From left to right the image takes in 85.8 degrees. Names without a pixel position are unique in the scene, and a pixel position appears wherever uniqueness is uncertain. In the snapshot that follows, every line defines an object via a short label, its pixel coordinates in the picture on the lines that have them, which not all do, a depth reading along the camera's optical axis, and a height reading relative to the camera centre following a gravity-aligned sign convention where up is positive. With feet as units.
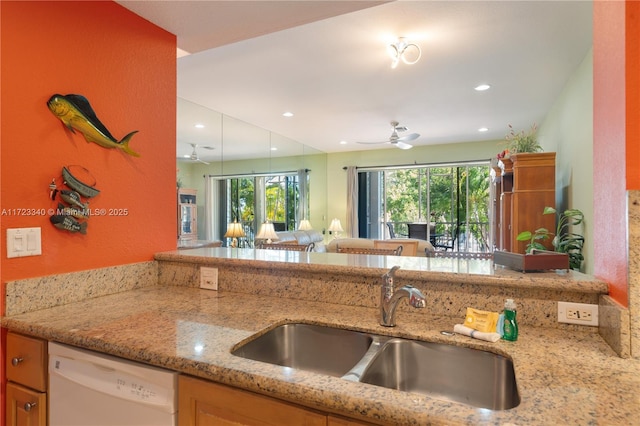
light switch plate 4.31 -0.35
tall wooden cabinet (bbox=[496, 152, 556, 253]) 11.63 +0.73
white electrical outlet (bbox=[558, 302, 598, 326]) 3.70 -1.09
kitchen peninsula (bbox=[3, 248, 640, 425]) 2.43 -1.29
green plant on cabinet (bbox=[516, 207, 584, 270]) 9.75 -0.81
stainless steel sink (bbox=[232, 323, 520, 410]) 3.35 -1.60
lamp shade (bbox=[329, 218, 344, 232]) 24.40 -0.86
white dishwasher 3.26 -1.80
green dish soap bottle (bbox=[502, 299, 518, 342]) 3.51 -1.13
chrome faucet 3.75 -0.96
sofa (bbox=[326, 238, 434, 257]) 13.48 -1.24
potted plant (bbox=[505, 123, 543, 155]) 12.59 +2.54
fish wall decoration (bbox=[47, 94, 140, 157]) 4.74 +1.39
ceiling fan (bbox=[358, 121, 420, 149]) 15.78 +3.56
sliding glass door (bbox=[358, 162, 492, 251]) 22.65 +0.68
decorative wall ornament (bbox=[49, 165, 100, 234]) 4.76 +0.24
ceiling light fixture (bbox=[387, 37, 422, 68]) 8.93 +4.43
